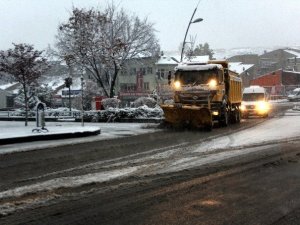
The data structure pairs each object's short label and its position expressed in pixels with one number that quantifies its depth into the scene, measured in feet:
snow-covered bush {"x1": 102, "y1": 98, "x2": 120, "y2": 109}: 68.35
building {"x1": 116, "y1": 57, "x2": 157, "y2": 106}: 162.07
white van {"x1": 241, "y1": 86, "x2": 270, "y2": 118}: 65.43
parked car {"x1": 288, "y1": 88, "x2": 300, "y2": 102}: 128.50
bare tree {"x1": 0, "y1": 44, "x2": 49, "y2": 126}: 53.22
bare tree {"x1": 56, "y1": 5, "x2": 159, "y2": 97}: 83.39
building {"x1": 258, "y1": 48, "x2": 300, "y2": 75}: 277.63
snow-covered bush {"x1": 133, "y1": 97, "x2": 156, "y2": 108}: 68.91
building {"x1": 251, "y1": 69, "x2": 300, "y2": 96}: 185.67
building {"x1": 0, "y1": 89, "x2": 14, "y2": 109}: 168.57
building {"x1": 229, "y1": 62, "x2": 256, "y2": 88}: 216.24
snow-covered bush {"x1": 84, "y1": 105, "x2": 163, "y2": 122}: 56.17
